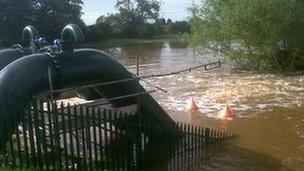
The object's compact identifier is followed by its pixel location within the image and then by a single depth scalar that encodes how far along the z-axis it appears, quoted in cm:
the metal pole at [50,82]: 791
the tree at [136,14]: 5775
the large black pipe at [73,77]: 772
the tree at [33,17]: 4280
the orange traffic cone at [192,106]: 1457
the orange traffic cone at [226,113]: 1337
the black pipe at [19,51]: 1002
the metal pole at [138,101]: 851
